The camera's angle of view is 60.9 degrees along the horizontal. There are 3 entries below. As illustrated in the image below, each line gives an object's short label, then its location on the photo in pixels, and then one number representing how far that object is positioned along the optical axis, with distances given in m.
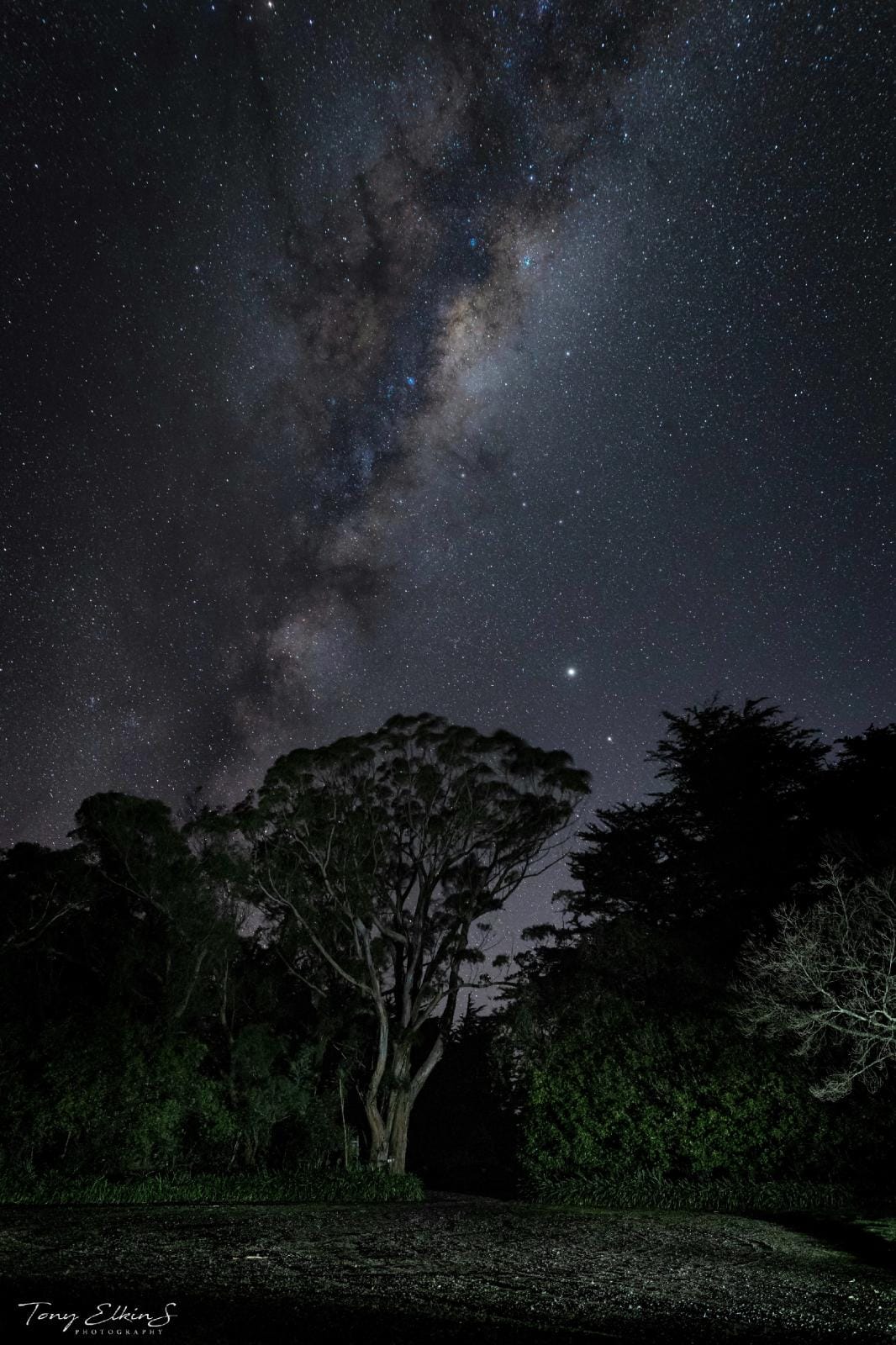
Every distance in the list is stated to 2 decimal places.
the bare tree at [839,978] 11.57
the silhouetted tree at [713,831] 20.19
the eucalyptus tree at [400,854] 18.14
